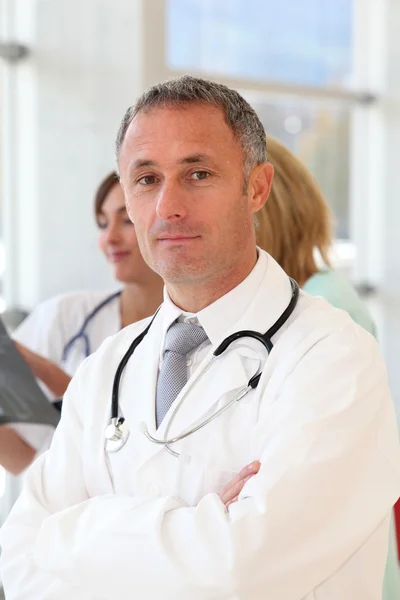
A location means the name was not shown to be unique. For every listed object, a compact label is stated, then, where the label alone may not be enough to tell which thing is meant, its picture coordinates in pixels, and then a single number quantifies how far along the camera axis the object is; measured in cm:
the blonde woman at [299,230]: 213
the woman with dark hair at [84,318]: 237
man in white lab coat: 156
